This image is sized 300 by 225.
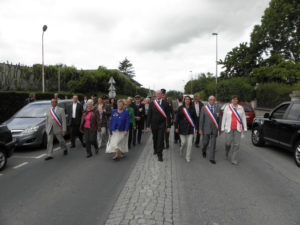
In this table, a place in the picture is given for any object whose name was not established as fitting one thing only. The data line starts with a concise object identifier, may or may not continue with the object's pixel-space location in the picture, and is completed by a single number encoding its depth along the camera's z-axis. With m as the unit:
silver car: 7.38
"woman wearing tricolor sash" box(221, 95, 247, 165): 6.08
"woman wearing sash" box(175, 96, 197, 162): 6.38
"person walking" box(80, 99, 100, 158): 6.82
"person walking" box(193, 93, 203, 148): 8.36
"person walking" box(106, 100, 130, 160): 6.39
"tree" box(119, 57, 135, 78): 106.94
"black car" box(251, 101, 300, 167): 6.29
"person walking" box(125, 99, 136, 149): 8.09
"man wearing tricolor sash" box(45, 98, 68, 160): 6.56
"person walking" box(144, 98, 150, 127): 11.04
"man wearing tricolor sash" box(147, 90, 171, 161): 6.25
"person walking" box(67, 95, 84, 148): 8.22
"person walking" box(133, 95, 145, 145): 8.86
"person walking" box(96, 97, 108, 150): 7.99
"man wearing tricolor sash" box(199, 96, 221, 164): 6.24
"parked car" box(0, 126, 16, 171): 5.56
